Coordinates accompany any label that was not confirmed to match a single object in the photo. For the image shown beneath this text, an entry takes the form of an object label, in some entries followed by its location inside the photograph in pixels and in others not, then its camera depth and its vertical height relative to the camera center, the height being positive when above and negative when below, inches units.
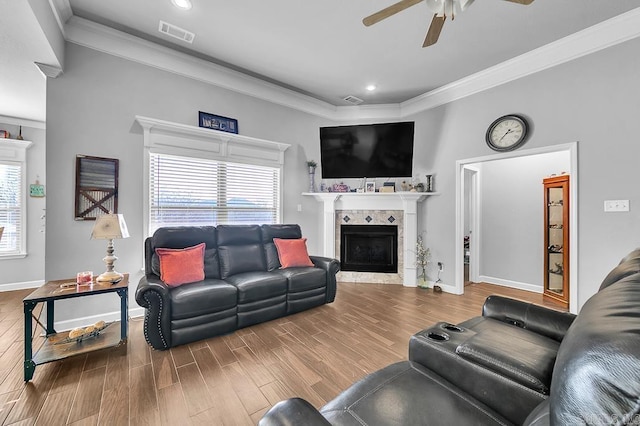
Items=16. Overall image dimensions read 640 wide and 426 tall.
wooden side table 75.6 -41.6
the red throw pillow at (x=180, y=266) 104.7 -22.3
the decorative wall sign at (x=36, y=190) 168.6 +14.4
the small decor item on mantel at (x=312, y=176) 185.3 +26.2
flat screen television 177.5 +43.7
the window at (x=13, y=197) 160.9 +9.1
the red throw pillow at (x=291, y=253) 138.2 -21.8
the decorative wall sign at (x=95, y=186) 111.1 +11.3
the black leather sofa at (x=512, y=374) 19.1 -26.2
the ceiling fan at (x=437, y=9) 69.4 +57.1
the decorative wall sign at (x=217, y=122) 140.1 +50.3
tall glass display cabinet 147.2 -14.9
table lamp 93.6 -7.4
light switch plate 105.2 +3.0
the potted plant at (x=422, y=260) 174.1 -31.9
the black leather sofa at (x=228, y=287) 92.4 -30.7
